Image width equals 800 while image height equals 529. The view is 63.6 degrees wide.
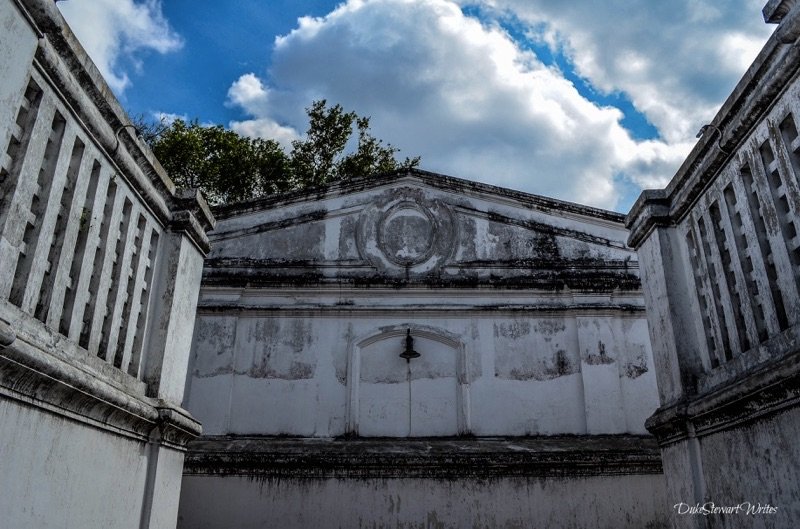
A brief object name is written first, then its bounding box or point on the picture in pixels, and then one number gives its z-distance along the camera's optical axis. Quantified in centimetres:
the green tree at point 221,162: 2027
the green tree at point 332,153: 2153
